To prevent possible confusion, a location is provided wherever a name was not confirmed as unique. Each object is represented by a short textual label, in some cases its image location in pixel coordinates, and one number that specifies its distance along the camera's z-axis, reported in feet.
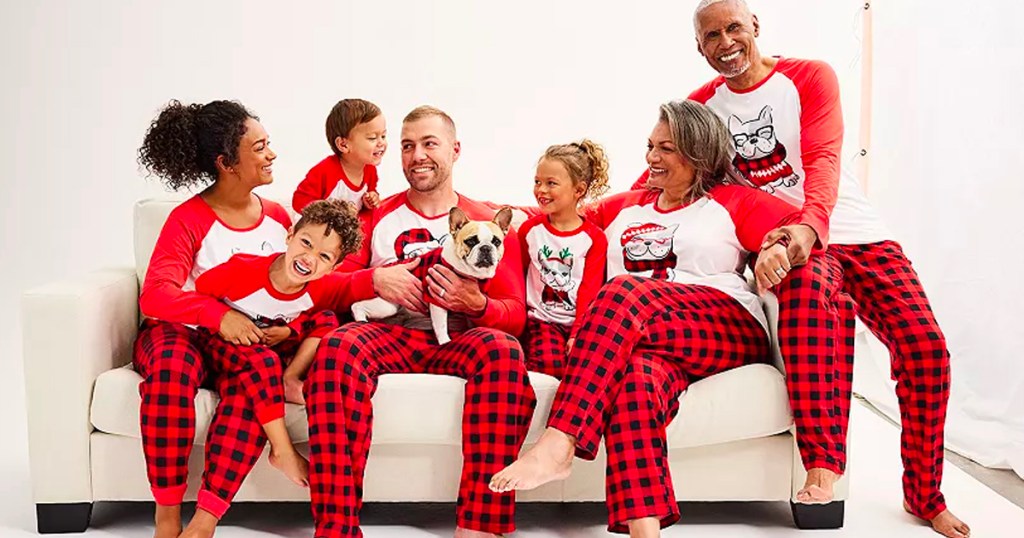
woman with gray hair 8.23
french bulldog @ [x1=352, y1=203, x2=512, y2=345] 9.20
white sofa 8.83
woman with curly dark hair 8.50
